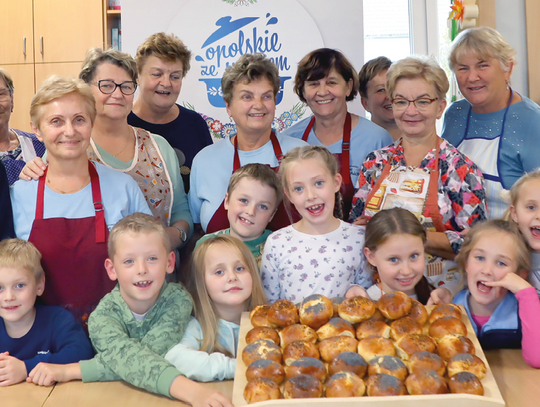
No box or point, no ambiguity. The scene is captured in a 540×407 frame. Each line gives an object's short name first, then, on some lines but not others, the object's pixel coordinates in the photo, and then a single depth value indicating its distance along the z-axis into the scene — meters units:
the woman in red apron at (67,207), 1.66
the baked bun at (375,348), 1.18
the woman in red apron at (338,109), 2.15
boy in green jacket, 1.36
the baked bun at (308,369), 1.12
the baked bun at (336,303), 1.38
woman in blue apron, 2.02
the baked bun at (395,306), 1.31
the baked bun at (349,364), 1.12
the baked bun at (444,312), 1.31
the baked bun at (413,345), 1.18
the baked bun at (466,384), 1.04
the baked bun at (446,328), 1.24
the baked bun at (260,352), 1.18
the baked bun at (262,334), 1.27
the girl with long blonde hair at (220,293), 1.51
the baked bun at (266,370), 1.10
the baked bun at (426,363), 1.11
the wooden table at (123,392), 1.25
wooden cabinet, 3.84
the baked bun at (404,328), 1.25
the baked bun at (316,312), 1.32
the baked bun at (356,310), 1.30
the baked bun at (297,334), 1.26
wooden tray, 0.99
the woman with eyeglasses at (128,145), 2.03
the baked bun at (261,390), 1.04
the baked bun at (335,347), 1.19
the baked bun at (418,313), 1.32
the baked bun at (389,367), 1.11
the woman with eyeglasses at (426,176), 1.80
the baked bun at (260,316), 1.33
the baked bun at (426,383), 1.05
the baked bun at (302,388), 1.04
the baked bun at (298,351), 1.18
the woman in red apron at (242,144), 2.01
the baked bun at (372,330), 1.26
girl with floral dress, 1.67
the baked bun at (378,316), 1.33
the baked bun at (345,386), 1.05
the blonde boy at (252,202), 1.85
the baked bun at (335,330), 1.27
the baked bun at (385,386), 1.04
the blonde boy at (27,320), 1.52
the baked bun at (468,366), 1.10
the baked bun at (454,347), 1.18
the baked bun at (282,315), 1.32
